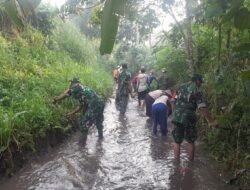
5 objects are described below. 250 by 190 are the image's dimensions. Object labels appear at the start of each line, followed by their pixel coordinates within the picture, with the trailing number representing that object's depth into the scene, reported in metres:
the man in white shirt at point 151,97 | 4.30
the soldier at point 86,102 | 3.73
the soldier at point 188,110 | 3.01
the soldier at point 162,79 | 5.93
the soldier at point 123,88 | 5.70
